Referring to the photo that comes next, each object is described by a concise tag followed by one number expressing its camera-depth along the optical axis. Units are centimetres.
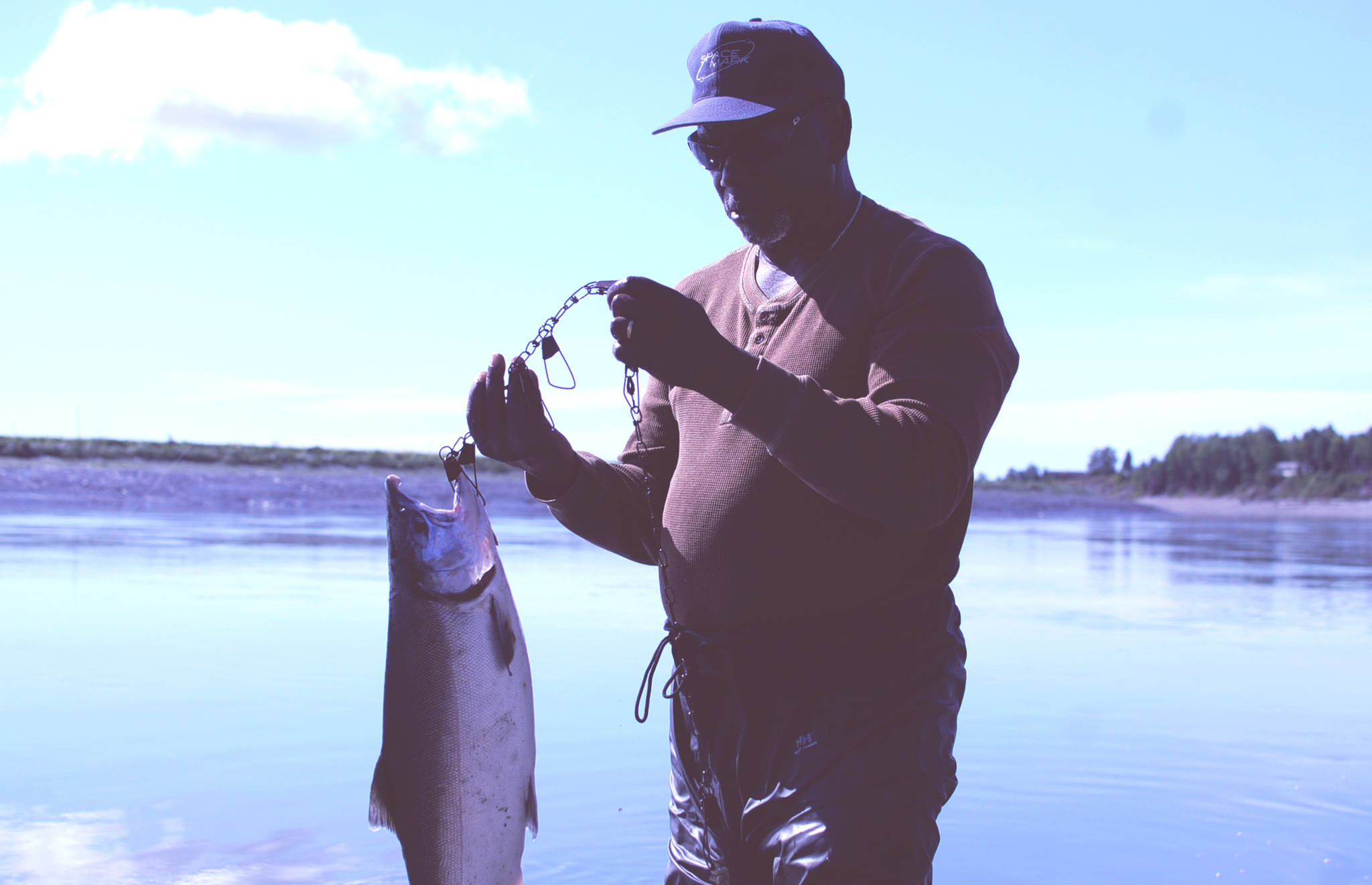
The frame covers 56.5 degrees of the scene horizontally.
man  248
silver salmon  261
